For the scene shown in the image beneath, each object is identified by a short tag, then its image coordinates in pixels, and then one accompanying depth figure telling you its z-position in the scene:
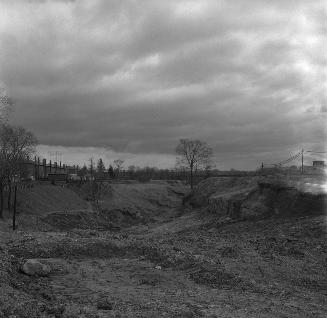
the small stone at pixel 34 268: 12.78
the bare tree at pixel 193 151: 70.81
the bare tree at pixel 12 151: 41.50
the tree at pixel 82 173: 66.07
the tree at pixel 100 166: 83.56
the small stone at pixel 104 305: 9.64
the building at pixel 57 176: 63.73
